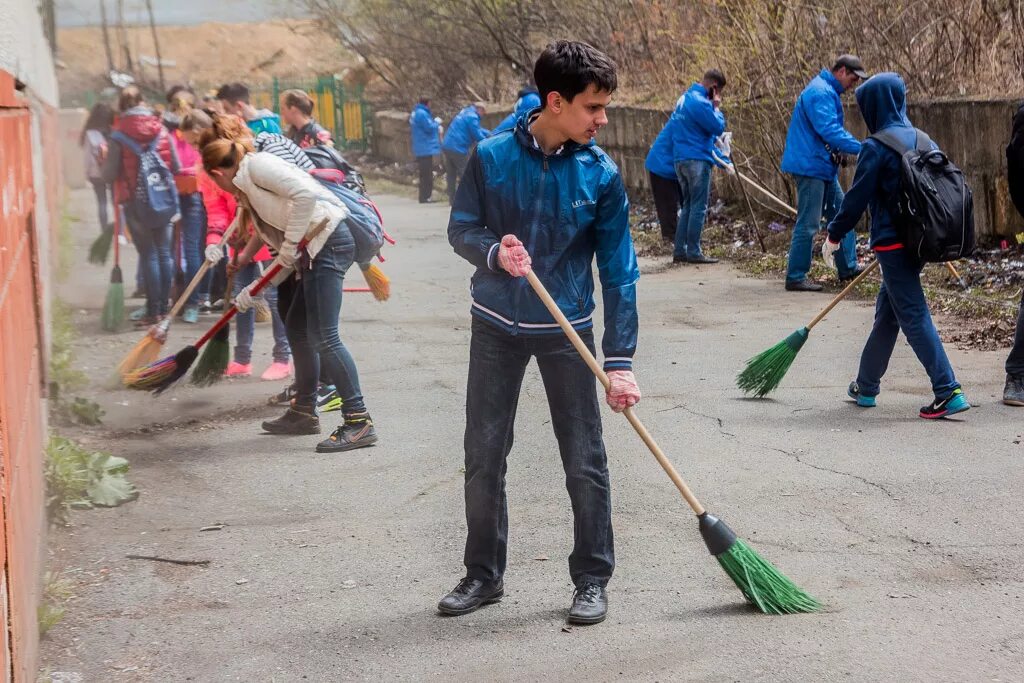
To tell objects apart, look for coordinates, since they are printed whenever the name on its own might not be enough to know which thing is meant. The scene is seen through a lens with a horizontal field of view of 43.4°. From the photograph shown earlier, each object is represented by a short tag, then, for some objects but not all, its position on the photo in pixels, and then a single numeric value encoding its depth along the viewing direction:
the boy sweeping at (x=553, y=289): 3.82
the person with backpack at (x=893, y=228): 6.39
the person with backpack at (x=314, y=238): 6.20
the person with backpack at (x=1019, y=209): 6.55
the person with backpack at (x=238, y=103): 9.70
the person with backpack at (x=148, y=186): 9.98
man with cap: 10.18
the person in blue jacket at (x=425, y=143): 20.14
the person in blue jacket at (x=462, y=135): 18.41
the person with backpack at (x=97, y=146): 14.21
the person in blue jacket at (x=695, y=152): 12.09
